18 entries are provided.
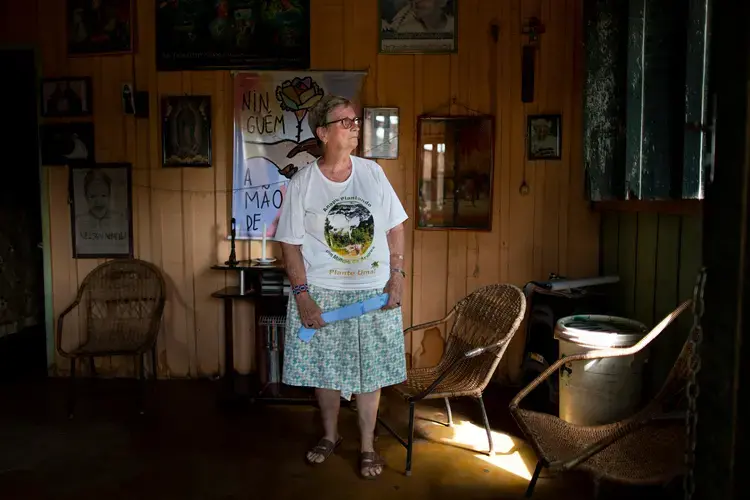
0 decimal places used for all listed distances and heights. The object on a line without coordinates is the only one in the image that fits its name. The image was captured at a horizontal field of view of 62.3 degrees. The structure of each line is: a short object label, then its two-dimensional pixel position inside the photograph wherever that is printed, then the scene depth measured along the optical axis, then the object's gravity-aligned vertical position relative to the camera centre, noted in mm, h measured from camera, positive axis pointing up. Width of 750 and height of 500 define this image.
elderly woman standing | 2641 -288
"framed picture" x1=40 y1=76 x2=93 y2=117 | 4059 +639
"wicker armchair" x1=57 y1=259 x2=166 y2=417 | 3973 -675
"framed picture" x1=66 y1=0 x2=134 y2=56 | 4008 +1078
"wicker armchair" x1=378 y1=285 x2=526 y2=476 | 2783 -744
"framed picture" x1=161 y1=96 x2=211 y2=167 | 4020 +414
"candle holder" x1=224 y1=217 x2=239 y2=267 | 3777 -367
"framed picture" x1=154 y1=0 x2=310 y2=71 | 3945 +1017
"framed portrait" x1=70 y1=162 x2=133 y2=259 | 4098 -109
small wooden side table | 3656 -666
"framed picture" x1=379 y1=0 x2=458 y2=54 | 3900 +1064
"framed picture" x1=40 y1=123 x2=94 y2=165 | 4082 +342
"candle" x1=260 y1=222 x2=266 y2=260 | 3768 -313
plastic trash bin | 2668 -788
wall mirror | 3945 +158
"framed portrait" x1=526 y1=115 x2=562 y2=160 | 3906 +373
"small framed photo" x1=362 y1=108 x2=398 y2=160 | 3953 +396
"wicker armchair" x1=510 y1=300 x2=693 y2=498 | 2045 -885
